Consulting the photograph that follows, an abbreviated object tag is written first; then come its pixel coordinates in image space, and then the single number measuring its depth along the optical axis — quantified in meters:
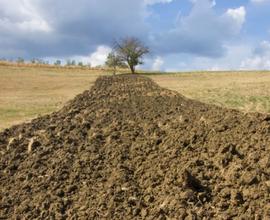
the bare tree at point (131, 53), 45.52
